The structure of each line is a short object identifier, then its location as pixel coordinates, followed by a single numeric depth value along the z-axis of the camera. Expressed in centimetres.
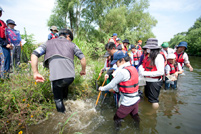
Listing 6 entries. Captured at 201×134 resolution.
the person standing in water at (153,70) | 231
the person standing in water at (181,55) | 379
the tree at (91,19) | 1120
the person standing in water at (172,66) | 361
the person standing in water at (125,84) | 192
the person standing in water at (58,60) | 200
